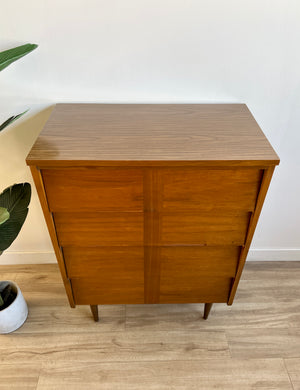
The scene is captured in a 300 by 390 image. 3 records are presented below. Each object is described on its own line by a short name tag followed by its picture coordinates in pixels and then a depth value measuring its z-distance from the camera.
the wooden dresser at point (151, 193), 0.87
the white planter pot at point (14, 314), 1.31
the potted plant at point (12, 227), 0.84
